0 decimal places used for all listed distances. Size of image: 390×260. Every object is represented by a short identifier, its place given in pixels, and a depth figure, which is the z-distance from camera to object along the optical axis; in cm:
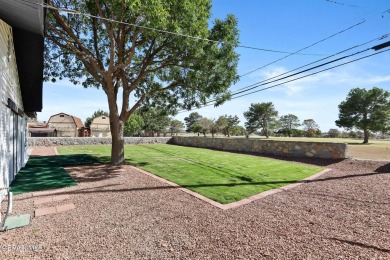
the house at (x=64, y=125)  4622
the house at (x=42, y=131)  4147
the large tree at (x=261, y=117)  5044
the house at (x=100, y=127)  4791
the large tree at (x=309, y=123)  7919
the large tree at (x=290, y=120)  7069
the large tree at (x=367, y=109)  2834
